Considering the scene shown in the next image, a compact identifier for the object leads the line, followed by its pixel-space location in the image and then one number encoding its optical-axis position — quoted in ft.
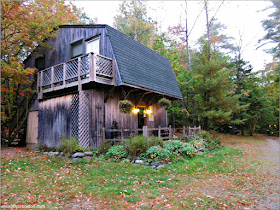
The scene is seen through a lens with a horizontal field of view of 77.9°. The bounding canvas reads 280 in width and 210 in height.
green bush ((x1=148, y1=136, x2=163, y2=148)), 26.08
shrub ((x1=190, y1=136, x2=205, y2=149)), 34.00
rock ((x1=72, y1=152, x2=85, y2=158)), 24.76
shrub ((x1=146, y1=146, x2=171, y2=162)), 23.47
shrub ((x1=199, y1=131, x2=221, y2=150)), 37.45
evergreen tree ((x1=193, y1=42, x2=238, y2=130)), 52.65
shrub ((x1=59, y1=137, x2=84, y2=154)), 25.99
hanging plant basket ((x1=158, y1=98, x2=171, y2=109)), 34.55
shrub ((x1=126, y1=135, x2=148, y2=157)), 24.71
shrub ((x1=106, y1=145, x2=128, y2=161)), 24.95
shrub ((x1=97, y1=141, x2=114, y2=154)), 27.35
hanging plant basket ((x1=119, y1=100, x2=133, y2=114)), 27.86
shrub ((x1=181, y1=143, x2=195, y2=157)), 26.78
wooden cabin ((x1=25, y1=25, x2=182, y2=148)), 28.76
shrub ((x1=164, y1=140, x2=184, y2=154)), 26.11
